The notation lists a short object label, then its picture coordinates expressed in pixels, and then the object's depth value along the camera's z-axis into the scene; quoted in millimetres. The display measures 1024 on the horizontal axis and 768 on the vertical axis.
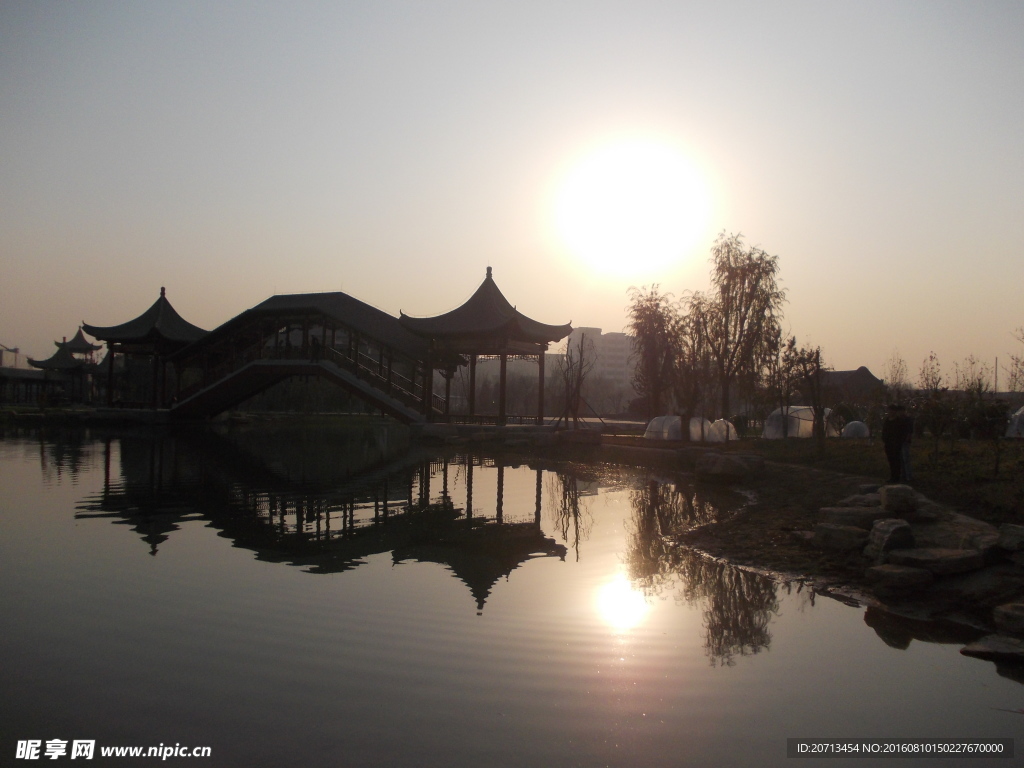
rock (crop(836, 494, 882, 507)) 9742
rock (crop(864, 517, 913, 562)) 7905
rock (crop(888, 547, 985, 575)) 7215
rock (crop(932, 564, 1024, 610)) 6746
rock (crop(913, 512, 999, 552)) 7450
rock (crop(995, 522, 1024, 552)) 6980
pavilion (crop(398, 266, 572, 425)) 29766
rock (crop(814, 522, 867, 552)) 8508
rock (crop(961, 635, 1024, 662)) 5621
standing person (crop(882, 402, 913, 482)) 11727
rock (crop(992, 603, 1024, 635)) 5969
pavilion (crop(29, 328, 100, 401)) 53688
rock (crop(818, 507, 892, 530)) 8816
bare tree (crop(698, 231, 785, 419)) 30594
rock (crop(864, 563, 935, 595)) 7227
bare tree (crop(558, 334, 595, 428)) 31297
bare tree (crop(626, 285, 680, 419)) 31469
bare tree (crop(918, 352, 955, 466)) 14062
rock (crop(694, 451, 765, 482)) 16484
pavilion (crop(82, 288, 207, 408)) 38312
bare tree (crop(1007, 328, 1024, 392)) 26419
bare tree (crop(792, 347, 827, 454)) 17500
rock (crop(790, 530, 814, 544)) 9281
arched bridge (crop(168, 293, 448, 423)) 29922
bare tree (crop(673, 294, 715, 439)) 29484
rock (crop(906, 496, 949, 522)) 8648
